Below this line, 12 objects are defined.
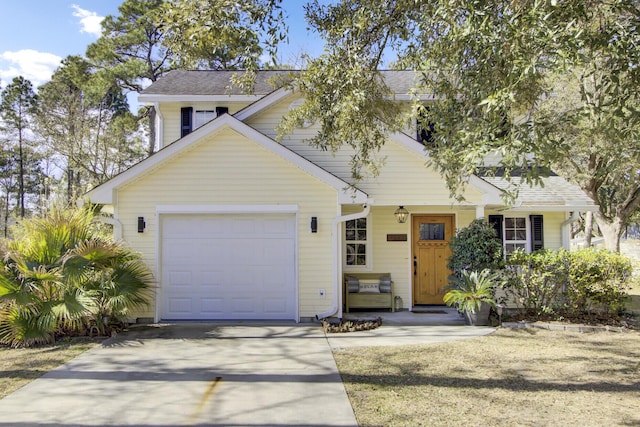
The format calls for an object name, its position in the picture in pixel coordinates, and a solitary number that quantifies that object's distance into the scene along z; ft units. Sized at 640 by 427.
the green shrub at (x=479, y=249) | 32.04
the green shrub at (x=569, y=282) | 30.60
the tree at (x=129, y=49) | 78.79
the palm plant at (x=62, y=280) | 24.93
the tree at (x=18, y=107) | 95.59
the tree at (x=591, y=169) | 53.42
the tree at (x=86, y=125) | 80.48
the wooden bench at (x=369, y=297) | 35.88
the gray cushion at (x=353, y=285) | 36.05
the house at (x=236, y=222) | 32.04
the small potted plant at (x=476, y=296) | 30.27
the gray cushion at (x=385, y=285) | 36.37
